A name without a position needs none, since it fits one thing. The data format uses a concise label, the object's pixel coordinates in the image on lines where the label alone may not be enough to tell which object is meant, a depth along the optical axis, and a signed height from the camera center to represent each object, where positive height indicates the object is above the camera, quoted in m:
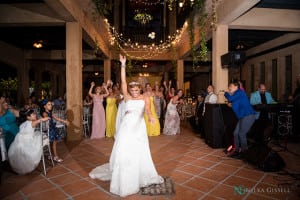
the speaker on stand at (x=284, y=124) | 5.95 -1.01
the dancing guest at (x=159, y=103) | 7.47 -0.42
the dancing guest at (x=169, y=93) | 8.13 -0.05
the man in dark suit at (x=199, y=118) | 6.29 -0.88
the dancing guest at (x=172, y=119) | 6.59 -0.91
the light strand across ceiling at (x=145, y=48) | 10.43 +2.43
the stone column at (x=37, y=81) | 14.41 +0.84
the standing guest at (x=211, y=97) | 5.45 -0.15
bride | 2.54 -0.77
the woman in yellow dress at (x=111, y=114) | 6.29 -0.70
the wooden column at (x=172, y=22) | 13.08 +4.64
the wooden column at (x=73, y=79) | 5.71 +0.38
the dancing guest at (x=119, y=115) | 5.14 -0.61
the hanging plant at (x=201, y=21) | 5.86 +2.14
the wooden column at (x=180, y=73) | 11.66 +1.10
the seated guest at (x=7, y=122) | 3.97 -0.60
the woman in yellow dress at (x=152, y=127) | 6.46 -1.15
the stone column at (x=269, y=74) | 10.48 +0.89
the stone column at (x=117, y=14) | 13.09 +5.18
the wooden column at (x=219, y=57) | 5.87 +1.01
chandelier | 13.08 +4.92
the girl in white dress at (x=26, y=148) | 3.34 -0.94
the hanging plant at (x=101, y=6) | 6.29 +2.78
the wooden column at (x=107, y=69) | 10.92 +1.27
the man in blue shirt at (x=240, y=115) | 4.12 -0.49
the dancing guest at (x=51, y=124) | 3.84 -0.62
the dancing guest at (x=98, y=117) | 6.11 -0.76
